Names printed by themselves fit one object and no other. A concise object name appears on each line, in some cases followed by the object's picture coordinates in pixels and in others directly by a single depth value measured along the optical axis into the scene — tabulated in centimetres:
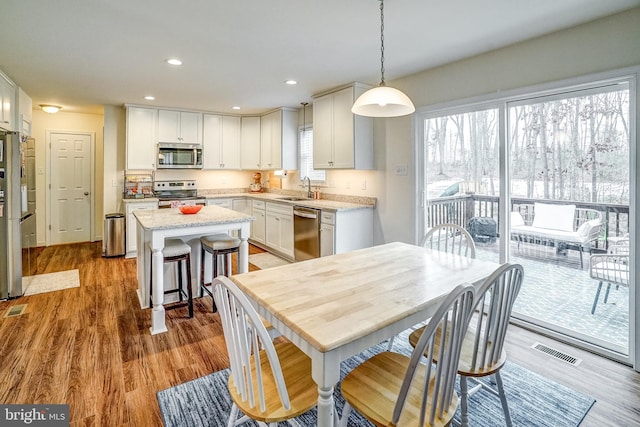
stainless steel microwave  558
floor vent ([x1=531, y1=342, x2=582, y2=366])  244
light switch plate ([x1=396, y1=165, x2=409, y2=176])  391
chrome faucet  552
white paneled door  611
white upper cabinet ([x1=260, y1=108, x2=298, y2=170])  573
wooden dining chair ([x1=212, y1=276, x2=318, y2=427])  120
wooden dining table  120
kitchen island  285
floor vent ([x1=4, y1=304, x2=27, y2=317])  321
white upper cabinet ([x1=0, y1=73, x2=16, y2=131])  356
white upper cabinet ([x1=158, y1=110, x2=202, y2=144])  565
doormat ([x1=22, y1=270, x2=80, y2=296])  389
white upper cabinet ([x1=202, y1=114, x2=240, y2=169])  612
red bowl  347
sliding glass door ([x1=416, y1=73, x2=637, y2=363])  250
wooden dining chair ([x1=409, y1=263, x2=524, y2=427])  150
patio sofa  268
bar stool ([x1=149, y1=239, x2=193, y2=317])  302
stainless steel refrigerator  346
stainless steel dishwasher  441
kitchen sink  554
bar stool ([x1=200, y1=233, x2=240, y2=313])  318
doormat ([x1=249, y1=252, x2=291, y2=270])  498
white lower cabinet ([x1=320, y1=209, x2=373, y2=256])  414
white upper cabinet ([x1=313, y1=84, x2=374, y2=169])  417
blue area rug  186
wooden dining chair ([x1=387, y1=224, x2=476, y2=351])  245
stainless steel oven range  561
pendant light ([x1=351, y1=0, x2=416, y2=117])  207
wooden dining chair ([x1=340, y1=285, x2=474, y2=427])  116
